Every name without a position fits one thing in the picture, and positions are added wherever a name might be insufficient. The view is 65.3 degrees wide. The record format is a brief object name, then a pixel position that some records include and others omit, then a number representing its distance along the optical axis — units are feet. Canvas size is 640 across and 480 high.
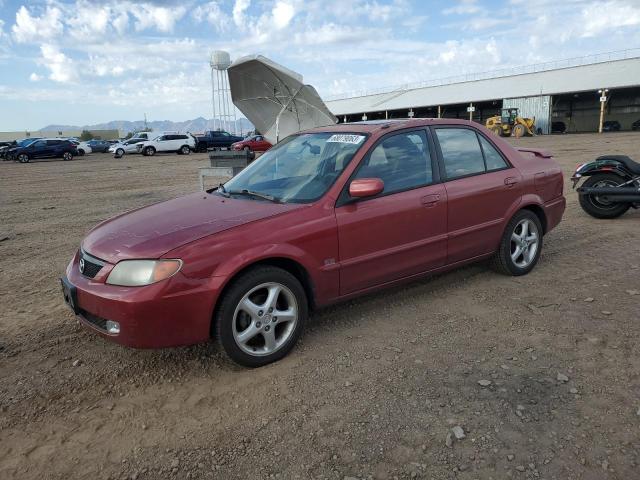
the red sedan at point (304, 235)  10.19
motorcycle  23.32
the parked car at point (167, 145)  115.03
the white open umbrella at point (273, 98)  35.12
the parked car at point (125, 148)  115.76
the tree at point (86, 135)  280.41
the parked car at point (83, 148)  131.03
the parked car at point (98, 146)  146.72
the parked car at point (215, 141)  119.34
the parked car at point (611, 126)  152.05
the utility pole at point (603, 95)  134.68
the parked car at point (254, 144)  105.19
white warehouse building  145.07
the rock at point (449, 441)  8.50
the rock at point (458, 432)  8.69
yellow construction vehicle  128.06
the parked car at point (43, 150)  104.17
